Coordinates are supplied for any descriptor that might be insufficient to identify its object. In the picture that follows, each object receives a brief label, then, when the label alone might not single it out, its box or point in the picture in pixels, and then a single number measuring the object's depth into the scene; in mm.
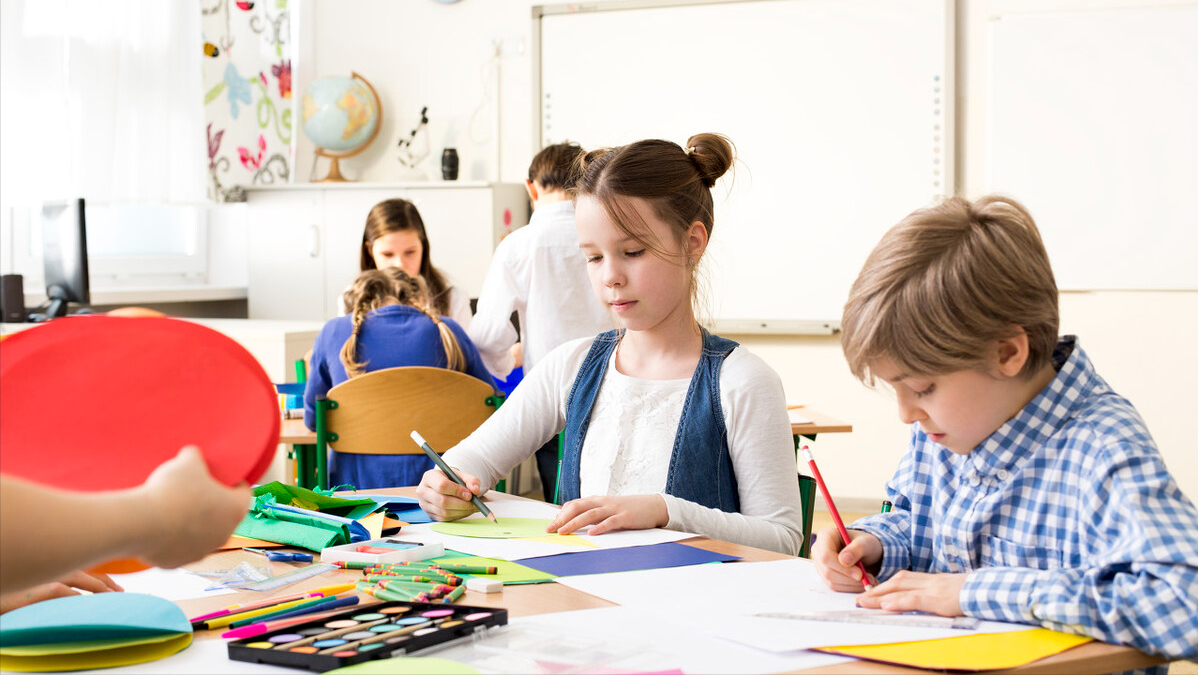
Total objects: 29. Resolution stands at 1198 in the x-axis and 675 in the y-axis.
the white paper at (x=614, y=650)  857
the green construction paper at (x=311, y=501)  1456
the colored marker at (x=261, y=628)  921
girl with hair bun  1529
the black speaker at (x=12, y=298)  3635
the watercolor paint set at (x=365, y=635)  852
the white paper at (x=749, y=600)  931
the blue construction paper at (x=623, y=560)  1173
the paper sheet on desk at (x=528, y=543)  1254
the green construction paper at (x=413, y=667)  824
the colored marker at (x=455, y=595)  1016
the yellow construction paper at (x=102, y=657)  854
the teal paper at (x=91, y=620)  881
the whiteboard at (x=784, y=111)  4594
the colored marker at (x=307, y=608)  965
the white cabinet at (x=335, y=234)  4941
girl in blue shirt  2795
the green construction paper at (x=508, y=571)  1114
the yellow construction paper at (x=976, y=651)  851
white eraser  1069
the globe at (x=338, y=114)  5211
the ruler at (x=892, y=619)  966
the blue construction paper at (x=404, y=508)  1475
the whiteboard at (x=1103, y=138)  4340
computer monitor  3740
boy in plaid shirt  951
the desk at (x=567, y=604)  864
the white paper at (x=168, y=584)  1090
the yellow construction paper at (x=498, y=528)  1354
